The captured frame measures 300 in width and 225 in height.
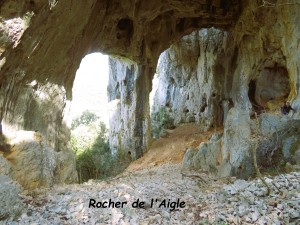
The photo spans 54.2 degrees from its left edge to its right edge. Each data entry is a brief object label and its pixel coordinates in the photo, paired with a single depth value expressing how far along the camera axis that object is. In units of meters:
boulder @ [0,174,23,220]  3.95
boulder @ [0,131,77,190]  5.78
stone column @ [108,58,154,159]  14.74
